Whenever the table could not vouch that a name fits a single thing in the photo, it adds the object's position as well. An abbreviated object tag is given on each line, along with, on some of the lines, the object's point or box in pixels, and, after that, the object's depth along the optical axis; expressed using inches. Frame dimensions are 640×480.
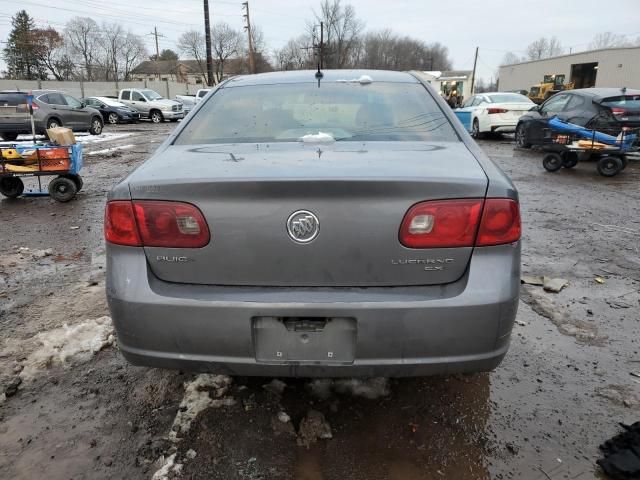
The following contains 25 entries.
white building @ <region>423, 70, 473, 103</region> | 2299.5
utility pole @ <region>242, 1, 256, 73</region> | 1833.0
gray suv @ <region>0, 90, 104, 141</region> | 584.7
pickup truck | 1032.8
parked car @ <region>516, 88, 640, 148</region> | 355.3
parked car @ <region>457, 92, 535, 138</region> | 577.6
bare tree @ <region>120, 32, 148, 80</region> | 3161.9
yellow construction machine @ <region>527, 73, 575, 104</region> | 1352.1
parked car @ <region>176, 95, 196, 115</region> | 1215.8
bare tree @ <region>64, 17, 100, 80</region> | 2861.7
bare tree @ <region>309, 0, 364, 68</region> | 2711.6
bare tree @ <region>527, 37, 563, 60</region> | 4090.6
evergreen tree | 2529.5
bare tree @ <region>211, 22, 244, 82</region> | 2925.7
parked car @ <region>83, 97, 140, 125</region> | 967.6
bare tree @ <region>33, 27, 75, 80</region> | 2610.7
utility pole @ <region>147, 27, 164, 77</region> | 3064.0
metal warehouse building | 1314.0
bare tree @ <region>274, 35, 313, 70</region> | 2792.8
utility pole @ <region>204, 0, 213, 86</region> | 1225.9
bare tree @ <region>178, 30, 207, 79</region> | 3041.3
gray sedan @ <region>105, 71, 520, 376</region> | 69.1
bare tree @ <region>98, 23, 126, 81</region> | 3026.6
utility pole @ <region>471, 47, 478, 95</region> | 2748.5
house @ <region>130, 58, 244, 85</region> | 3031.5
